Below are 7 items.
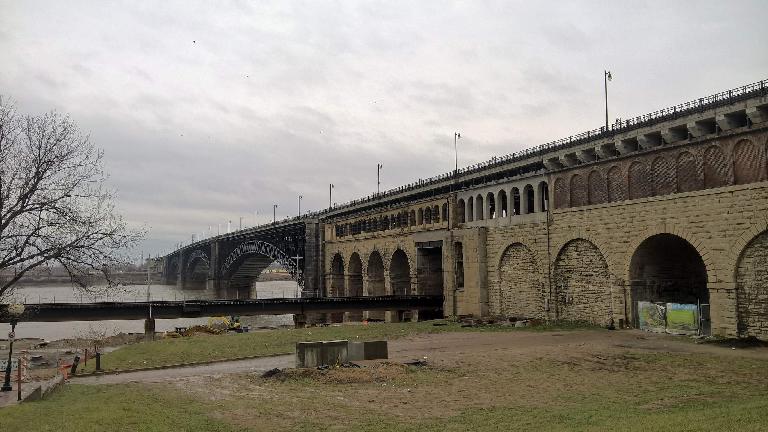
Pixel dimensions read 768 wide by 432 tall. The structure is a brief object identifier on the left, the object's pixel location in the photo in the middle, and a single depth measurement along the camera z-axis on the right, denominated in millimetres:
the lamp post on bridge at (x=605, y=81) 47156
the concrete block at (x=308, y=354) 22672
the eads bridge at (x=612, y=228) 27562
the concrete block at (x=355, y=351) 23755
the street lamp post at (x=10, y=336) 16797
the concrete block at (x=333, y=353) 23012
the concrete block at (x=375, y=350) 24516
